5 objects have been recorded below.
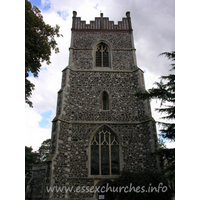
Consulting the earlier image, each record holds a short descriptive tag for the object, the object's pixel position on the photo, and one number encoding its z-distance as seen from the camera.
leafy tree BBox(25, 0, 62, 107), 8.73
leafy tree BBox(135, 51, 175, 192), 7.53
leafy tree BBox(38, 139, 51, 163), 32.33
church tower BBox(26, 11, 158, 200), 10.95
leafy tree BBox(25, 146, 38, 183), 30.30
